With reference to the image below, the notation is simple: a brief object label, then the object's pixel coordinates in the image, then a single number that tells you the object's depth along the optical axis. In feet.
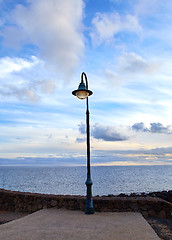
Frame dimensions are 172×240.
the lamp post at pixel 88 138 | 24.66
